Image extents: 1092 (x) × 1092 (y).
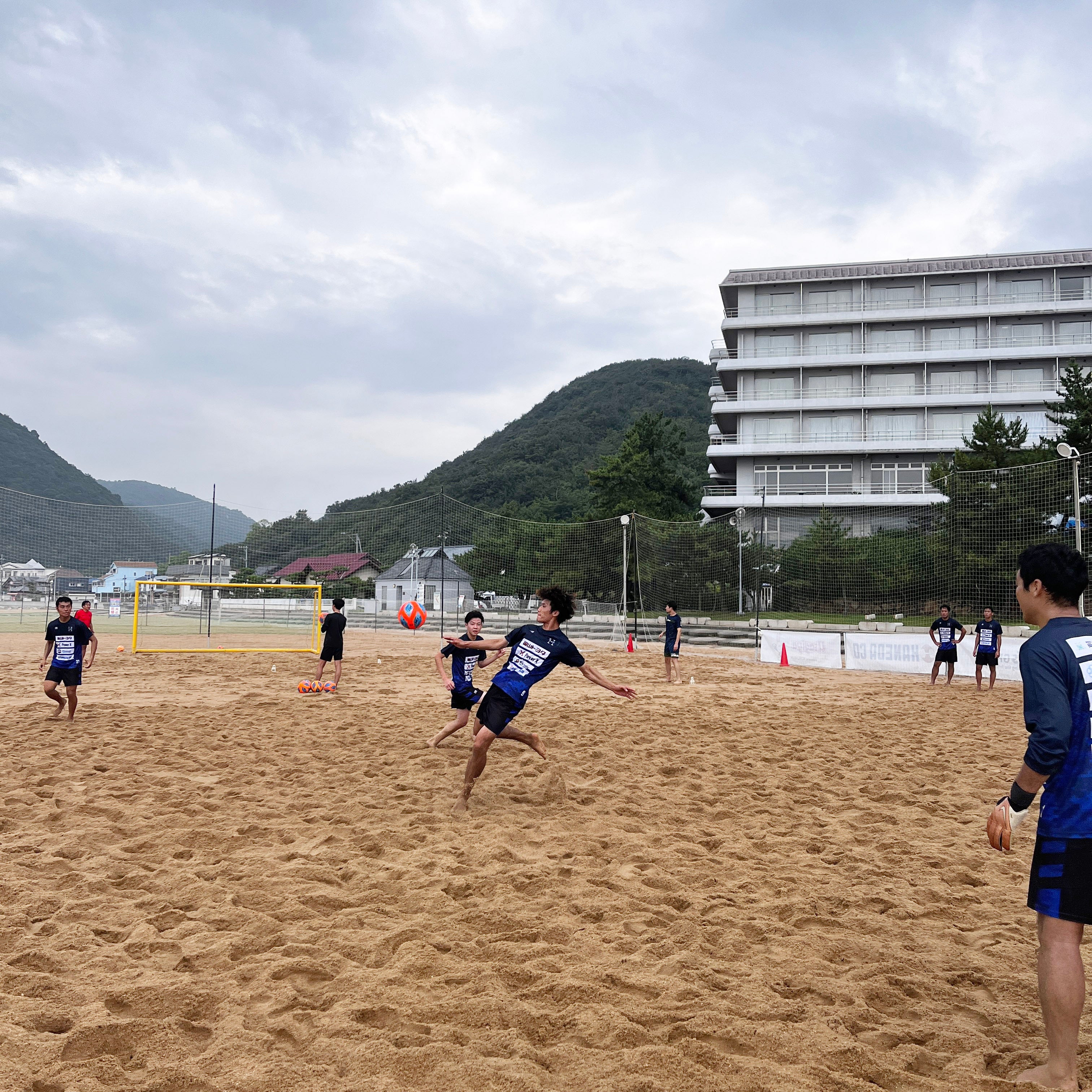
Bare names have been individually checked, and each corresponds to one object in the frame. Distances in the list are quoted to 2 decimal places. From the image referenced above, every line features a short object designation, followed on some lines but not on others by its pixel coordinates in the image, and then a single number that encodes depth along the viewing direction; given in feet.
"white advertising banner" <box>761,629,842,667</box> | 59.57
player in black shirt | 39.58
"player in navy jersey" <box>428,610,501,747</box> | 25.16
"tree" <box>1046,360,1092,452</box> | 89.45
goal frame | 58.49
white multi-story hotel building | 146.00
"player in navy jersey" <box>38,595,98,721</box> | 29.48
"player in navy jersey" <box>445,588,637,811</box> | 18.17
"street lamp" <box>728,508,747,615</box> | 79.15
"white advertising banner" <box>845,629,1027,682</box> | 52.19
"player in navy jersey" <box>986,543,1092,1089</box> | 7.93
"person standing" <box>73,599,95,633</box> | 40.43
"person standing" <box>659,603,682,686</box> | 46.03
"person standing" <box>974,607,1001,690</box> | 45.50
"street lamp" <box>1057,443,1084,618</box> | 46.09
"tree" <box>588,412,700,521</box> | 157.07
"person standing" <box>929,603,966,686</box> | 47.32
